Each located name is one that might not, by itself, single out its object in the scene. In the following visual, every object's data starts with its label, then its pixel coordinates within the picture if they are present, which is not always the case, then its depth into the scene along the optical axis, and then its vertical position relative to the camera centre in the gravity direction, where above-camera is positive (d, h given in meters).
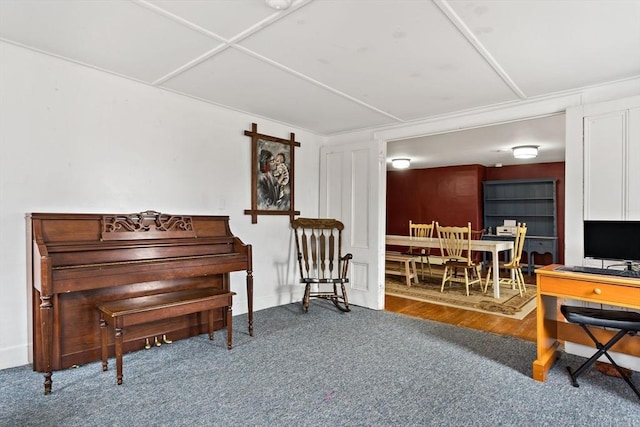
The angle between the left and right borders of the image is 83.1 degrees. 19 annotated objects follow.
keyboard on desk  2.35 -0.42
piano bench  2.38 -0.70
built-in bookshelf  7.02 +0.03
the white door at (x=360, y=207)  4.34 +0.05
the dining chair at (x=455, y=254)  5.30 -0.67
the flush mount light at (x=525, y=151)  5.54 +0.91
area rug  4.39 -1.21
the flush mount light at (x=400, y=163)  6.79 +0.91
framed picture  4.05 +0.43
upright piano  2.36 -0.42
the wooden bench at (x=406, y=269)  5.87 -0.99
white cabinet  2.70 +0.39
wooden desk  2.29 -0.59
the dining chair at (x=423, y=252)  6.26 -0.78
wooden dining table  5.01 -0.52
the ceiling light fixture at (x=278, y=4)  1.85 +1.08
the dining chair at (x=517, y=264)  5.29 -0.79
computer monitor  2.54 -0.22
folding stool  2.28 -0.71
